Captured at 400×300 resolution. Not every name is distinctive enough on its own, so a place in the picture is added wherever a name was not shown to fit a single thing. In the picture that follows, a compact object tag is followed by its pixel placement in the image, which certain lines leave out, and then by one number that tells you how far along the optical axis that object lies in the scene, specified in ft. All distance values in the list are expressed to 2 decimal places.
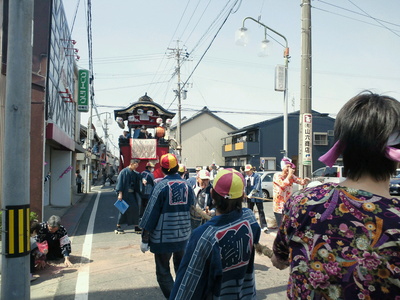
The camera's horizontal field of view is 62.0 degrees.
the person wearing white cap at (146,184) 27.94
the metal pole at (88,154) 72.72
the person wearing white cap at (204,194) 19.73
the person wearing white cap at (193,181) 24.85
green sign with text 57.72
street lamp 42.65
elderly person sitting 19.33
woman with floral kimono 4.17
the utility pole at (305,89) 24.84
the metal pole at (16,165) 11.64
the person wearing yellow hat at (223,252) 6.74
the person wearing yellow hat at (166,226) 12.71
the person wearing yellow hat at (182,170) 24.37
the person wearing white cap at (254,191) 29.01
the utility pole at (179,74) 97.76
